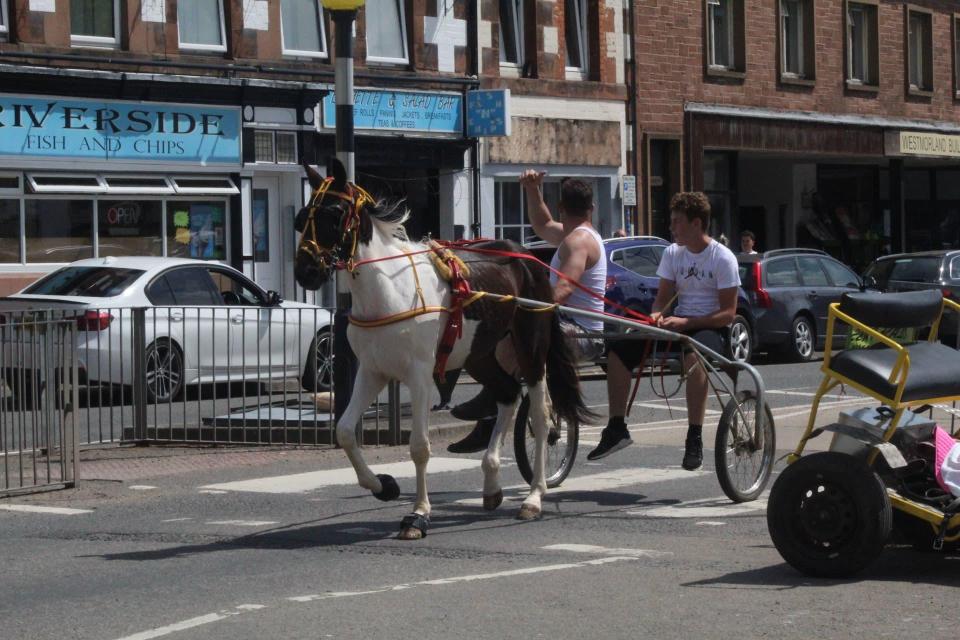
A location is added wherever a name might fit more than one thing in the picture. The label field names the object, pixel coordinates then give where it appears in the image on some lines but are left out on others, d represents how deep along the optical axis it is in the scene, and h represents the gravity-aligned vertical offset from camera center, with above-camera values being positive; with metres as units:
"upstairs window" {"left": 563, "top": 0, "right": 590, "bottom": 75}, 32.53 +5.30
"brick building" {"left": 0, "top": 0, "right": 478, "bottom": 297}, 24.23 +3.03
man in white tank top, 10.92 +0.28
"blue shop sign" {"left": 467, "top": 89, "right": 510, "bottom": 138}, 29.64 +3.46
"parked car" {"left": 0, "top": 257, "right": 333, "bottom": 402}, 14.13 -0.26
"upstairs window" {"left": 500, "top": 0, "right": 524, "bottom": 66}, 31.20 +5.11
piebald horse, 9.12 +0.00
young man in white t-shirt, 10.90 -0.04
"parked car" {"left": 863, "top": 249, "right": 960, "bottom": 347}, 25.59 +0.44
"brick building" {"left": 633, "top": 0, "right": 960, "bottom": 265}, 34.31 +4.11
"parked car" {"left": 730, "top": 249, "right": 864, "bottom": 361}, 24.39 +0.07
